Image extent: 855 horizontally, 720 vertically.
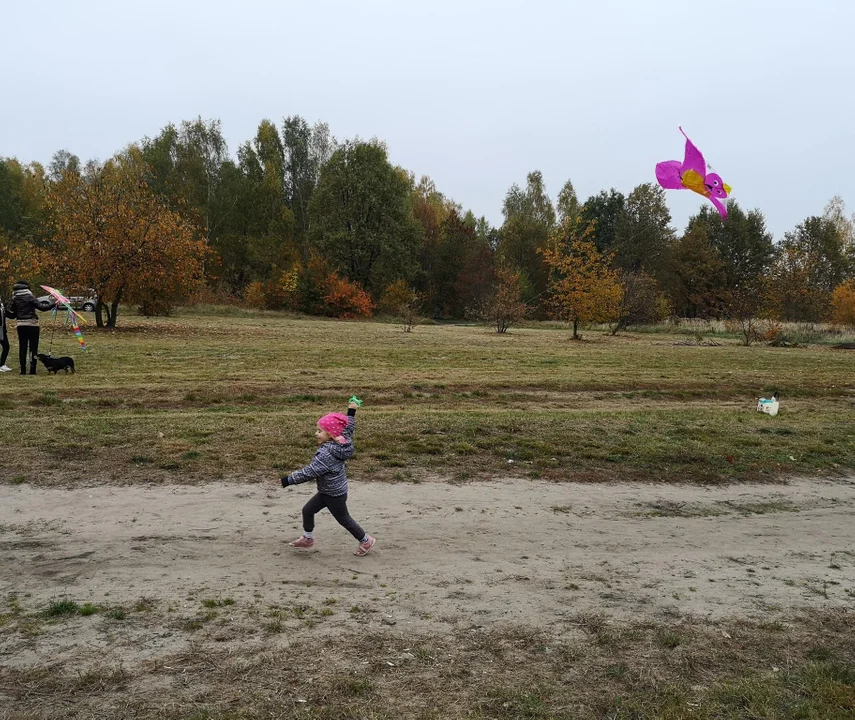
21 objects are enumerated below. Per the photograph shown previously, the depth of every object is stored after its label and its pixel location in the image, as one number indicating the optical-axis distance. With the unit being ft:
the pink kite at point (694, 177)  33.14
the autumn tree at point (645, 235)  200.85
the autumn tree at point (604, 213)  221.05
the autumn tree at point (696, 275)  198.90
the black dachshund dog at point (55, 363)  43.13
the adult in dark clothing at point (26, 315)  43.91
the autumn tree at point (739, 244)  203.51
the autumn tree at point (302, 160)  211.41
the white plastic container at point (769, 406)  39.03
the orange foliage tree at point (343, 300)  170.81
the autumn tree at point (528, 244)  221.25
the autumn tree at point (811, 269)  134.62
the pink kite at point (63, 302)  42.17
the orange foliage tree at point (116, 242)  82.48
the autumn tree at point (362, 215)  183.11
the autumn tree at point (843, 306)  128.67
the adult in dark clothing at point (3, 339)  44.27
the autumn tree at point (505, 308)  124.98
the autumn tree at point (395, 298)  182.50
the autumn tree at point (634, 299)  122.42
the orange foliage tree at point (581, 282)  102.73
